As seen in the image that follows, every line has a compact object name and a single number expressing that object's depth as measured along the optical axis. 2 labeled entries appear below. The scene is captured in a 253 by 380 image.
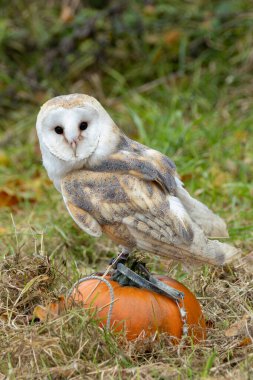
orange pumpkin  6.70
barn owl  6.68
